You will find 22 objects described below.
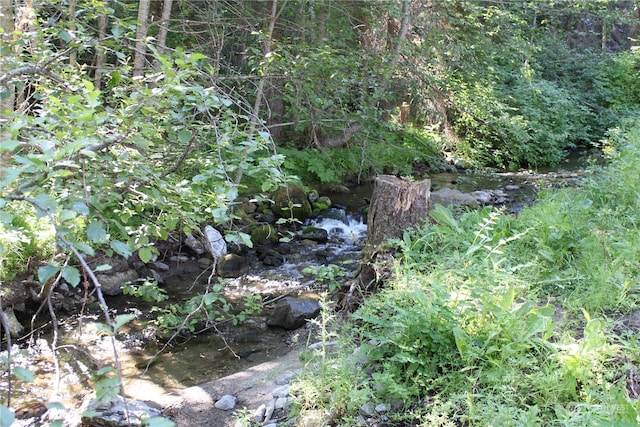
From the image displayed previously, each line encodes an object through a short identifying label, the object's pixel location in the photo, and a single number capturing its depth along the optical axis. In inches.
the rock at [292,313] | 243.3
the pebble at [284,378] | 167.9
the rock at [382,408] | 131.3
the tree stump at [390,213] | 209.8
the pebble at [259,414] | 147.9
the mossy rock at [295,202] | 414.0
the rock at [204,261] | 327.3
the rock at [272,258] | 331.6
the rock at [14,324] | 228.4
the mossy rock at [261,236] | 359.8
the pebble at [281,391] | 155.3
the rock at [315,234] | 375.9
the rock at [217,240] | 323.6
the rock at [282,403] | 148.5
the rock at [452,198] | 364.9
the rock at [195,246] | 337.7
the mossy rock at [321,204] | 433.3
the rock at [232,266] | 314.4
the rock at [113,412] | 157.4
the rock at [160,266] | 311.9
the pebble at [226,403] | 163.3
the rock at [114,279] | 278.8
